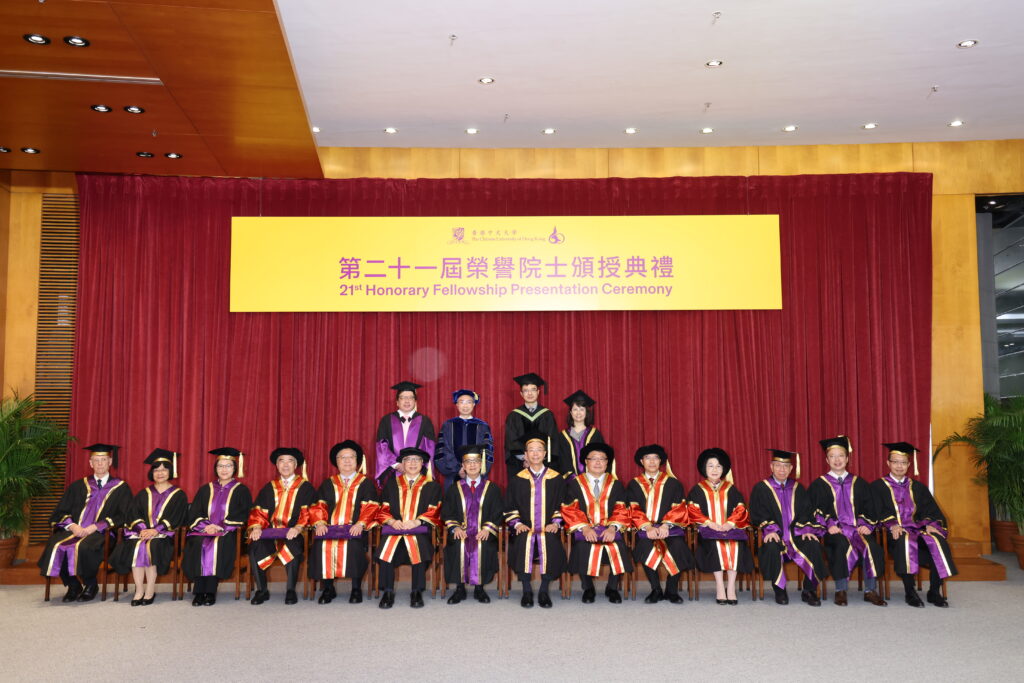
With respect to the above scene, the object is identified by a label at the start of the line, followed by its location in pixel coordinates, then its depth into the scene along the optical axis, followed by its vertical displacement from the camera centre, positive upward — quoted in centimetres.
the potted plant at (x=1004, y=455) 650 -60
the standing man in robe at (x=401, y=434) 655 -46
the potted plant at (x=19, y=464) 632 -69
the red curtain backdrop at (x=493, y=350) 702 +24
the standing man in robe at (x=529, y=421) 651 -35
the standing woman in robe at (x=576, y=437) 646 -48
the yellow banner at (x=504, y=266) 709 +97
